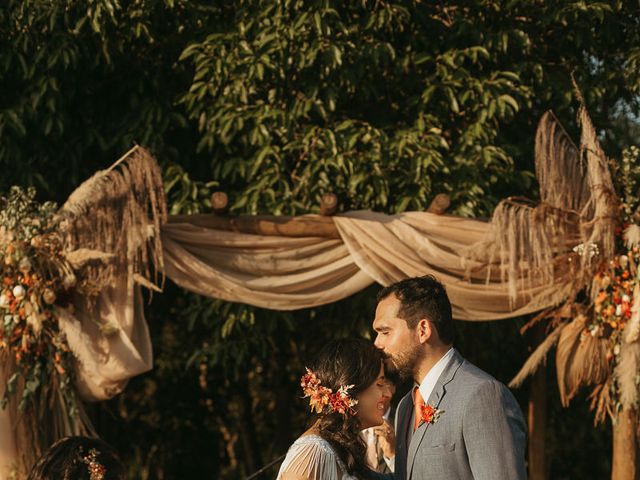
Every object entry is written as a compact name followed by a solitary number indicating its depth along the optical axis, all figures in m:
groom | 3.42
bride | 3.58
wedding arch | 5.58
